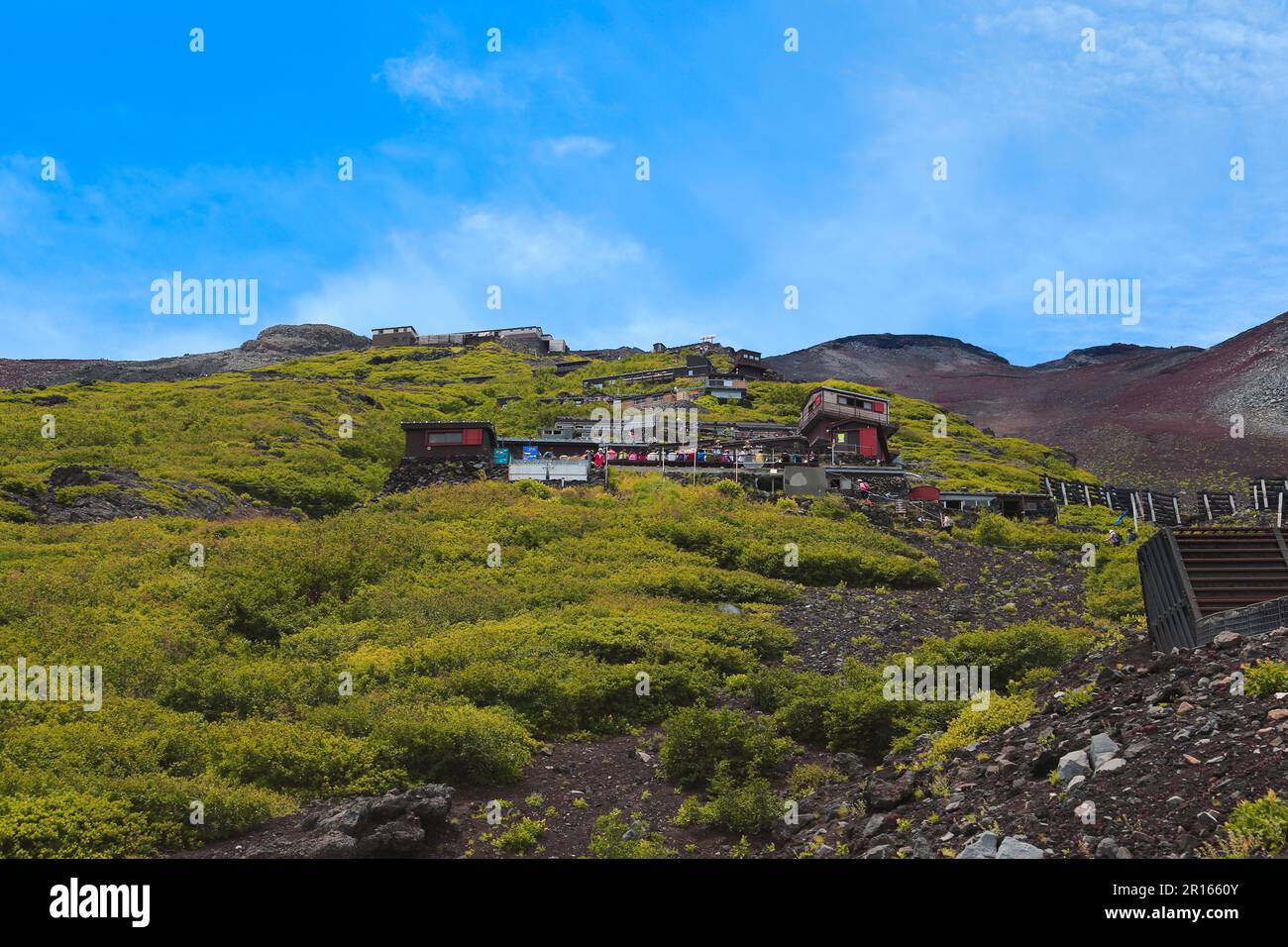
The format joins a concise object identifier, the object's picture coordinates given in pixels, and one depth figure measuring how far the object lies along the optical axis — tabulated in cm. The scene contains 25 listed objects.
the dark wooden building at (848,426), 7090
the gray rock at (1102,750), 1226
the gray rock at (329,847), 1448
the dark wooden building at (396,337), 17000
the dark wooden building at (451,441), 6006
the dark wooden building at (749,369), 12200
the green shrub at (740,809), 1594
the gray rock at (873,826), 1375
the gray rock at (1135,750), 1198
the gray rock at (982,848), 1110
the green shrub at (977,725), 1588
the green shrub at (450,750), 1881
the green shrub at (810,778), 1778
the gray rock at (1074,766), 1233
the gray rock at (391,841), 1502
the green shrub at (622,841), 1484
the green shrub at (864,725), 1964
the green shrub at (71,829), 1444
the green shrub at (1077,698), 1512
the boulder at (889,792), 1445
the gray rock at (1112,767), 1184
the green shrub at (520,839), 1578
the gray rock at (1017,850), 1047
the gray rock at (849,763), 1818
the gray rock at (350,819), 1544
